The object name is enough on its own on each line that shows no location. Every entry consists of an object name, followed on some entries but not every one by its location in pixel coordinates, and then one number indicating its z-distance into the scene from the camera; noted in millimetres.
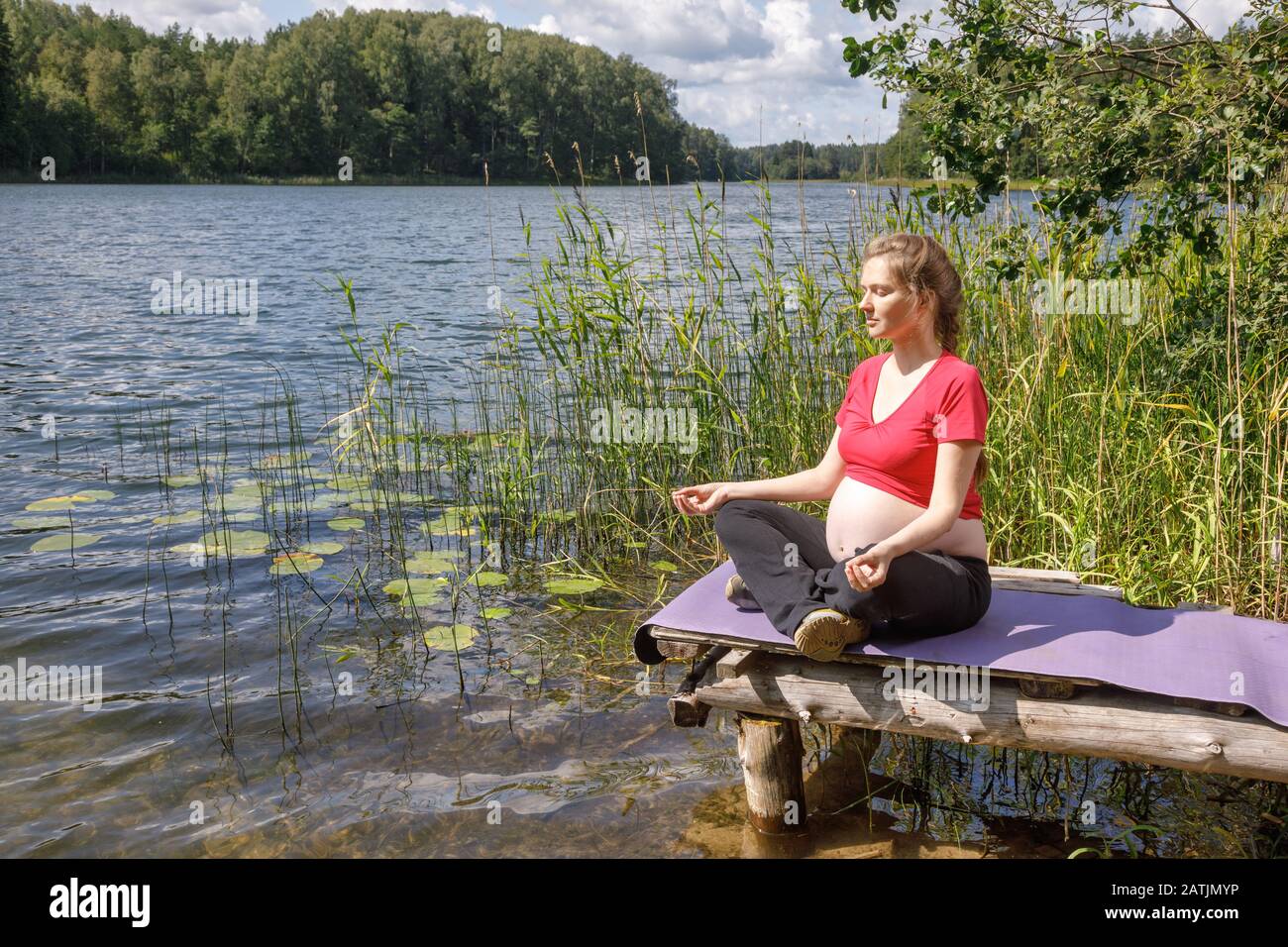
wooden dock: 2467
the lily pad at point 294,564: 5293
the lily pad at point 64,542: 5707
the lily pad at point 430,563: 5258
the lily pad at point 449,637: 4461
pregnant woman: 2719
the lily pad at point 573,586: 4816
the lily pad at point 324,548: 5566
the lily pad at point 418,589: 4918
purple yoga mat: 2584
